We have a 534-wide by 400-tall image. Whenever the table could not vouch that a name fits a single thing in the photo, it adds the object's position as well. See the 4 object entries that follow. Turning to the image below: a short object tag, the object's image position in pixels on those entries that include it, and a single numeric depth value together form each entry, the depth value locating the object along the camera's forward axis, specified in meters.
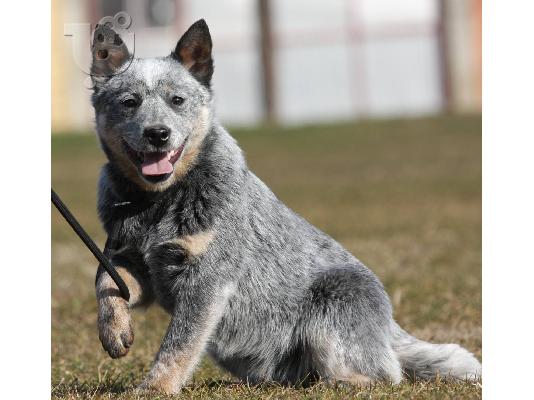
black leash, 7.84
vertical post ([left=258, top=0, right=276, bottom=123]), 39.97
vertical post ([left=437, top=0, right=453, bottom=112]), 37.91
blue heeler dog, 8.20
